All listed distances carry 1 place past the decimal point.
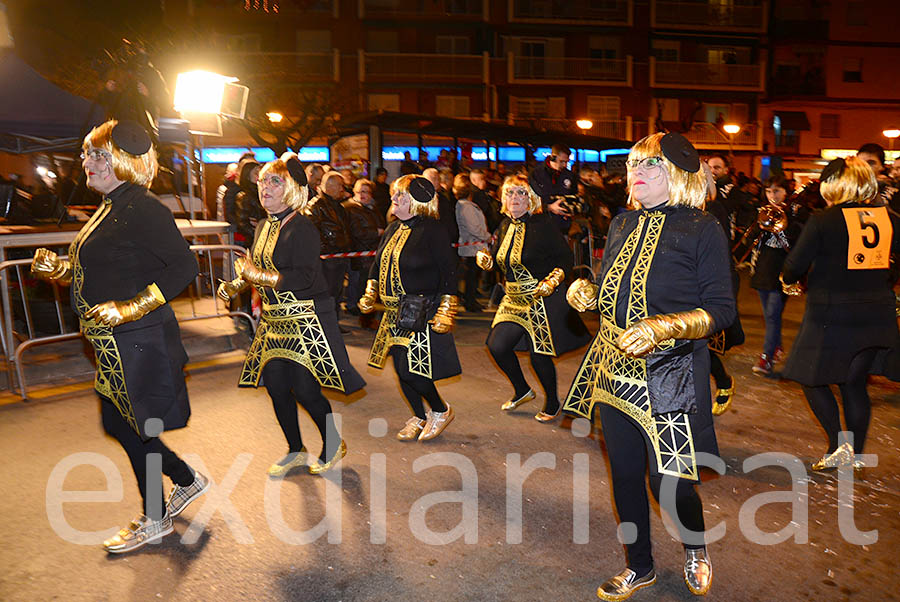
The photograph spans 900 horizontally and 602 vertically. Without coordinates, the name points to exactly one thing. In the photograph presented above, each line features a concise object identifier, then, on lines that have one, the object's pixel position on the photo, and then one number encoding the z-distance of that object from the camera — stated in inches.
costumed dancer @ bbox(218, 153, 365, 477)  179.9
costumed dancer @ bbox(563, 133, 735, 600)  120.7
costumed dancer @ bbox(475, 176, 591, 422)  227.3
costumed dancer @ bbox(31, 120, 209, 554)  141.5
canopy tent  389.2
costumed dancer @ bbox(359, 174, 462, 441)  206.8
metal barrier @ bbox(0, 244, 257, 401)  264.7
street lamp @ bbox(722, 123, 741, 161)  952.5
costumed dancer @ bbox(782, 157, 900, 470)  178.5
